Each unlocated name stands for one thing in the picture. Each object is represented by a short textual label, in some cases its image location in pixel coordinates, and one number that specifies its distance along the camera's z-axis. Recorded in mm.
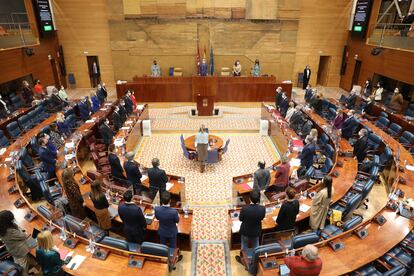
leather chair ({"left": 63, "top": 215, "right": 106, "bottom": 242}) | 5504
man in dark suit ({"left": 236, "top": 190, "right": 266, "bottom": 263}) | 5172
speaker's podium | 15178
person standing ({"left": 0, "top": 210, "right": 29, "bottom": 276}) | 4552
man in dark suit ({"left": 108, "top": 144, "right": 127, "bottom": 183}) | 7703
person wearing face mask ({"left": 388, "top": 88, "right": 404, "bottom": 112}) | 13203
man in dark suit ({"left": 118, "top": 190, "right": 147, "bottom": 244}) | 5289
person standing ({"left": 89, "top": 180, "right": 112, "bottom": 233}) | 5797
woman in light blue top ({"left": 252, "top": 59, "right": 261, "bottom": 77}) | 19188
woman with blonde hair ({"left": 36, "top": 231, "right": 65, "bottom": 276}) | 4230
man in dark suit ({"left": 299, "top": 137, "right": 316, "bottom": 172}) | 8039
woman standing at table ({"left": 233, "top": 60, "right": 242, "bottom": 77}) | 19297
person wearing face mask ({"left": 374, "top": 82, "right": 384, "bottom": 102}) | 15070
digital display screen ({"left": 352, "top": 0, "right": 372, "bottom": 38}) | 17550
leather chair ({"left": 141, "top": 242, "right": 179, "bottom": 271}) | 4961
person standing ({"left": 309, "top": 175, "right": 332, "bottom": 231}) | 5569
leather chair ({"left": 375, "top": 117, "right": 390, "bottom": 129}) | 11438
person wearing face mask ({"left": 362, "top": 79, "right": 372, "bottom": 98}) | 16344
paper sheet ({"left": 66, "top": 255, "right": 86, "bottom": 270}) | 4708
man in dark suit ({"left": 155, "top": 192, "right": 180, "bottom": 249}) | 5316
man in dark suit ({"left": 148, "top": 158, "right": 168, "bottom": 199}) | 6938
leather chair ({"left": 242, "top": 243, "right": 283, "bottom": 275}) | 4973
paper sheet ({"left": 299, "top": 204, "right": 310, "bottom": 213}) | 6343
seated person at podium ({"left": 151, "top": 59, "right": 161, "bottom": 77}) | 19216
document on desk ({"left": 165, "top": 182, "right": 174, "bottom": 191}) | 7381
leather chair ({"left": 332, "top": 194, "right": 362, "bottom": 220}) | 6277
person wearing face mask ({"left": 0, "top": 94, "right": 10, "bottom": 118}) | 12335
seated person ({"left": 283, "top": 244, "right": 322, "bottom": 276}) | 3830
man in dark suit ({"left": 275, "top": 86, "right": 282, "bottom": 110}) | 14113
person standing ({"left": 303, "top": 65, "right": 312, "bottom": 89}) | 19670
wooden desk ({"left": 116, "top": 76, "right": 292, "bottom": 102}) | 17219
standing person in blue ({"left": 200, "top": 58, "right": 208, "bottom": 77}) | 18938
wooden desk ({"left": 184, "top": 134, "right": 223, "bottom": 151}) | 10526
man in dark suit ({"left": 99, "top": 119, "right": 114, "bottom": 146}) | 10125
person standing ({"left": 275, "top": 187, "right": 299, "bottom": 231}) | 5445
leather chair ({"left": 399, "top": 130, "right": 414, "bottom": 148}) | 9859
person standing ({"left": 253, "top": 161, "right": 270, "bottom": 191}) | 6883
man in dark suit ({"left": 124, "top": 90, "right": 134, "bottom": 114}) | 13188
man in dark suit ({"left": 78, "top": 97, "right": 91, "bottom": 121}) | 12203
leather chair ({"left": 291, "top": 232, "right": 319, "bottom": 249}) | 5148
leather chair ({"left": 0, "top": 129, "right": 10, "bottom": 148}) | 10161
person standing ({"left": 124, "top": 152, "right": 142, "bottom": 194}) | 7275
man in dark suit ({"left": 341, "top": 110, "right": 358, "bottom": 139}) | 10047
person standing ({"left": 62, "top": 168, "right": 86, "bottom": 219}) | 6289
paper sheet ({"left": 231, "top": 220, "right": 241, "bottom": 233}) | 5977
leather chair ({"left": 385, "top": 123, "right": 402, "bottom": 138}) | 10828
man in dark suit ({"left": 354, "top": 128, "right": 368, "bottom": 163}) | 8772
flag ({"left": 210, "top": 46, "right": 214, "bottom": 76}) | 19256
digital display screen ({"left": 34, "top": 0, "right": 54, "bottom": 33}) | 17516
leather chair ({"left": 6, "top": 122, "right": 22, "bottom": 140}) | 10765
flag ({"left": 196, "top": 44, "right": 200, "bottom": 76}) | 18945
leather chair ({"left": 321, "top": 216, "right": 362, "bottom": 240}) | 5719
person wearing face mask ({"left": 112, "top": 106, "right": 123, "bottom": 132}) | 11469
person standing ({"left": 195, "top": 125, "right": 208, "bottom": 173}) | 9555
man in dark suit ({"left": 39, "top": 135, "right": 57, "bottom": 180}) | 7879
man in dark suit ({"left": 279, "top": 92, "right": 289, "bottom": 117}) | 13252
